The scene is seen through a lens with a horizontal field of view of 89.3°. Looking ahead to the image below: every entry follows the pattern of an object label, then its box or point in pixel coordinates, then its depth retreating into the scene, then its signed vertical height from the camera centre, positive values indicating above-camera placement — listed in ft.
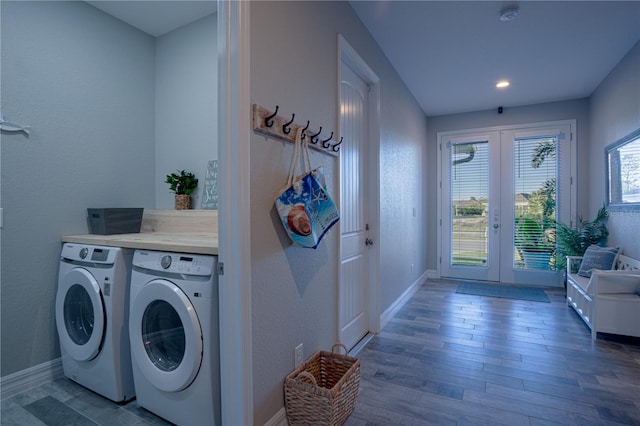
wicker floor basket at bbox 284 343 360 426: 4.85 -2.87
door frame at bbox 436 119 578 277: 14.30 +2.67
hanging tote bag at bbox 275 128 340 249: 5.04 +0.13
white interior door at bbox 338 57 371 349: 7.91 +0.04
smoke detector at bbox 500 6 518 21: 7.88 +4.92
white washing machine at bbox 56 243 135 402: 5.87 -1.98
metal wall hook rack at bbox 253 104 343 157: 4.66 +1.38
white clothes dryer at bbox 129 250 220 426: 4.71 -1.91
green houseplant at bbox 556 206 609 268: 12.01 -0.89
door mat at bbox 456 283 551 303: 13.28 -3.47
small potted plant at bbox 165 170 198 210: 8.47 +0.72
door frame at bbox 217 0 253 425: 4.34 +0.15
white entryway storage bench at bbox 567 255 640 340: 8.58 -2.43
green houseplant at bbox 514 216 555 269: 14.80 -1.32
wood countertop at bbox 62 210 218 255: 5.13 -0.48
